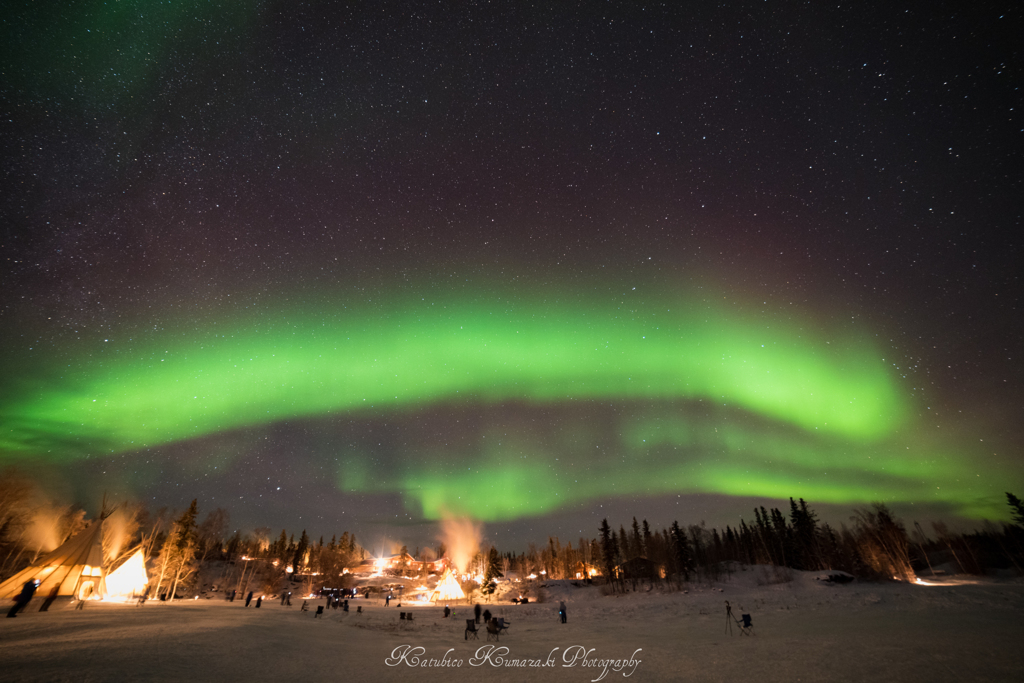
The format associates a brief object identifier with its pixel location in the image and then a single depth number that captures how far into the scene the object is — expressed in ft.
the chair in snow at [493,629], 74.38
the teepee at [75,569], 107.45
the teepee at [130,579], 138.99
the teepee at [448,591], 206.27
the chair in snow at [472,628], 75.97
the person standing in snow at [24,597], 63.99
